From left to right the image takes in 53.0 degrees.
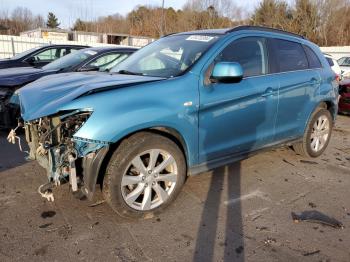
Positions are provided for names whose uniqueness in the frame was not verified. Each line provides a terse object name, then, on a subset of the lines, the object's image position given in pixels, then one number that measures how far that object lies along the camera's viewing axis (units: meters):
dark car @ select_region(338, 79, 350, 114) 8.86
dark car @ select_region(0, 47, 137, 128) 5.59
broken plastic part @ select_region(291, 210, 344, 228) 3.36
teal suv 2.94
